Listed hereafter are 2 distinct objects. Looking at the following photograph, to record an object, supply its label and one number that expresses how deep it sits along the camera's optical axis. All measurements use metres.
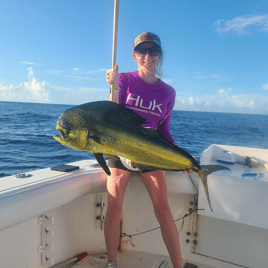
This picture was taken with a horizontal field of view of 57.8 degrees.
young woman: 2.15
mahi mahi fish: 1.02
